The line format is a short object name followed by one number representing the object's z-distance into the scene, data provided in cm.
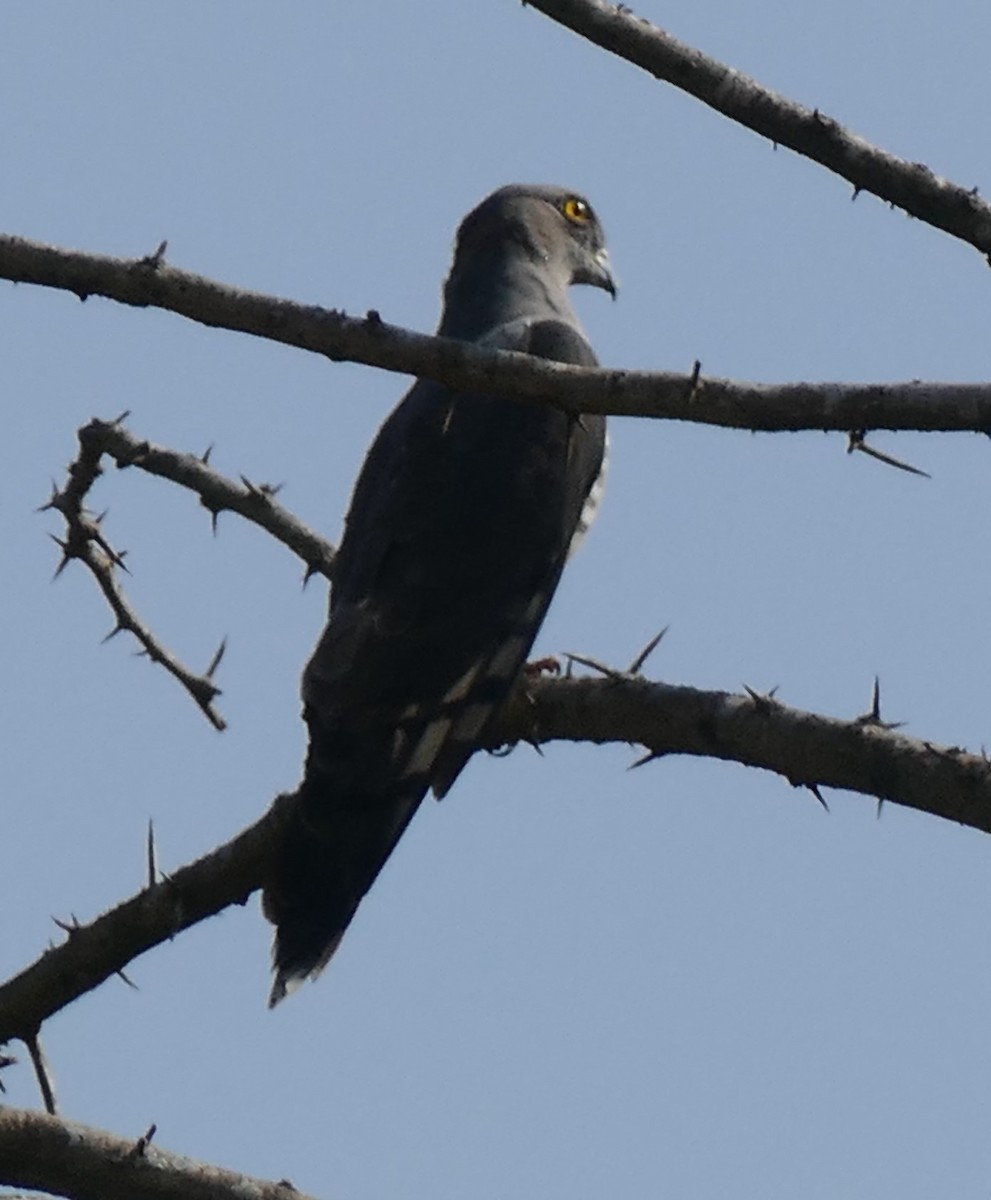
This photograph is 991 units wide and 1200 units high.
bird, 1080
